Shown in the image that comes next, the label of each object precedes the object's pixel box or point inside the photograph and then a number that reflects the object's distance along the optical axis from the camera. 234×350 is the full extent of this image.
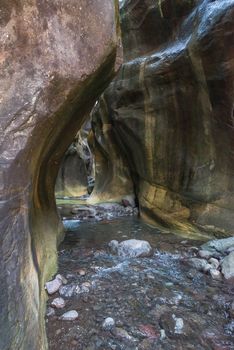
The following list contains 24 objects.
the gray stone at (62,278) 3.86
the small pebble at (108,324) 2.86
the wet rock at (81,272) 4.15
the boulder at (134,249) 4.90
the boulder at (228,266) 3.91
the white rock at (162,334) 2.73
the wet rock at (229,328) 2.80
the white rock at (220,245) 4.81
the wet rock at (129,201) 10.20
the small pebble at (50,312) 3.09
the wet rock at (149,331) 2.76
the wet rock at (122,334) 2.70
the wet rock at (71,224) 7.41
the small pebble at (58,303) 3.24
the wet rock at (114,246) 5.15
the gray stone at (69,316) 3.01
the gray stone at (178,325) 2.81
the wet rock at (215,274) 3.96
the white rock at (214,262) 4.25
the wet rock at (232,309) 3.08
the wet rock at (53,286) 3.54
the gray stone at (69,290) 3.55
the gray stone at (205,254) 4.67
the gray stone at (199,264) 4.20
